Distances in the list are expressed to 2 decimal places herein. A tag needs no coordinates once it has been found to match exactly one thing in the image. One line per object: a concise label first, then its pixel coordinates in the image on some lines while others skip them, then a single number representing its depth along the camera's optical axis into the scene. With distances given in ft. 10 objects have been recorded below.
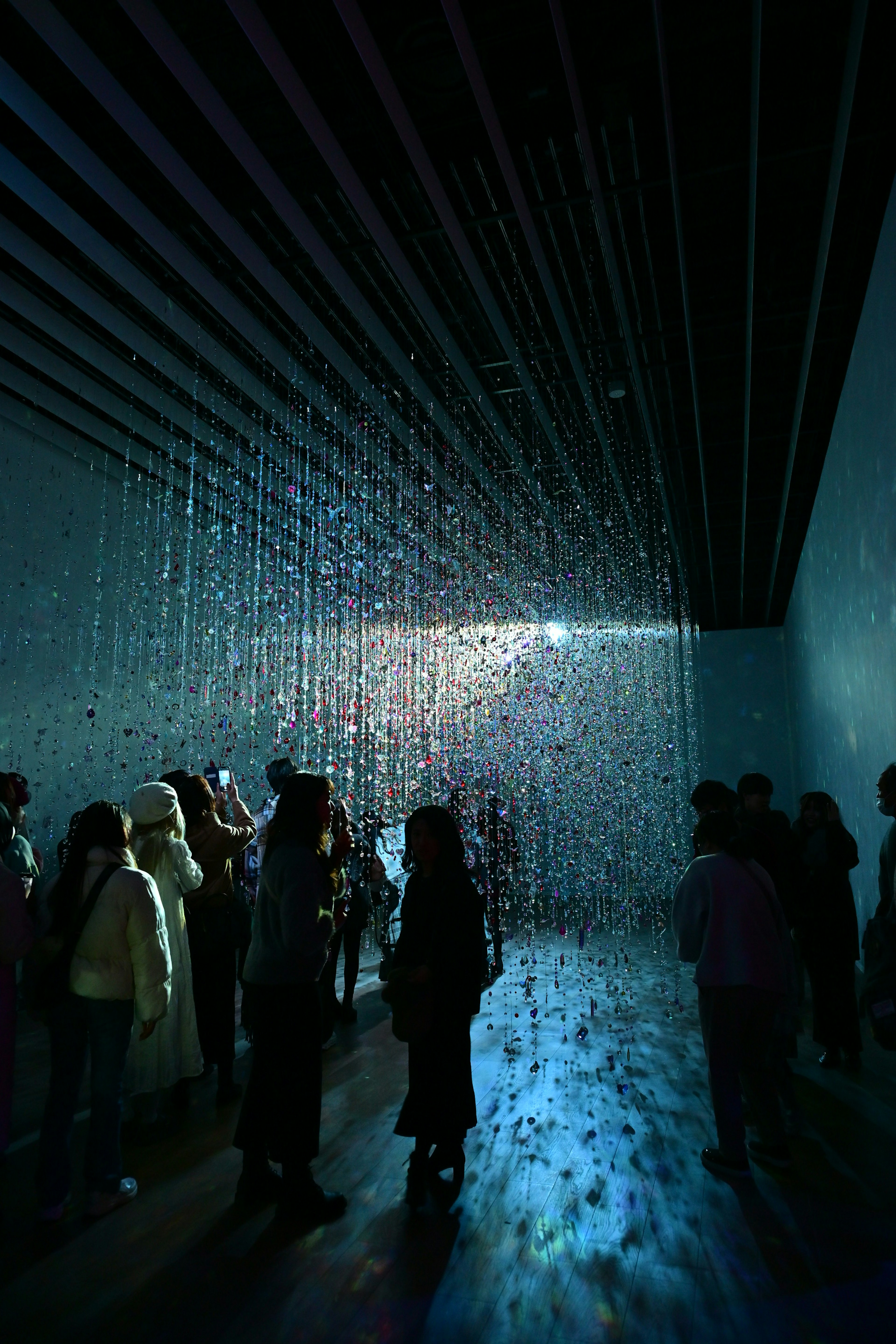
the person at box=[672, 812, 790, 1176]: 8.82
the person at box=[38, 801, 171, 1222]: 8.01
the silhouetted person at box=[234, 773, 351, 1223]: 8.01
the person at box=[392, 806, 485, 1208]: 8.57
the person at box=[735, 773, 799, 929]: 10.46
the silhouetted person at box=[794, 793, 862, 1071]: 12.89
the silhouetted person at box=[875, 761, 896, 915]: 9.18
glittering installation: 22.45
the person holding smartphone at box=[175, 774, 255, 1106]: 11.45
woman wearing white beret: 10.22
